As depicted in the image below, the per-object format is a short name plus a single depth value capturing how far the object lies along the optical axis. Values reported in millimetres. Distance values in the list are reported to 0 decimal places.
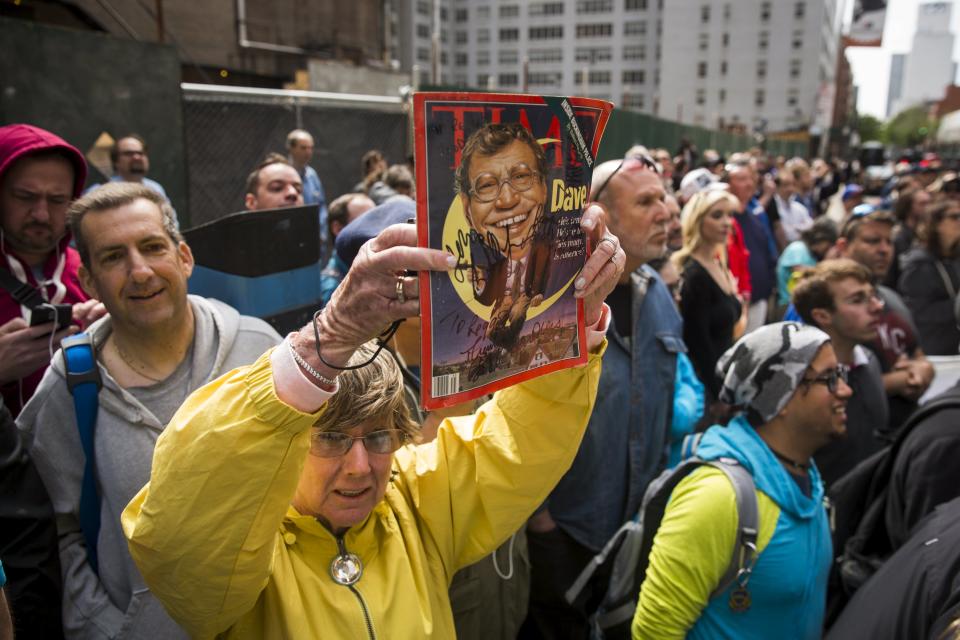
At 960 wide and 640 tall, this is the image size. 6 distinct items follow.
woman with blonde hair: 4246
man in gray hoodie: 1958
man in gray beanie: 2215
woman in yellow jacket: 1256
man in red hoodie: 2600
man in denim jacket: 2961
